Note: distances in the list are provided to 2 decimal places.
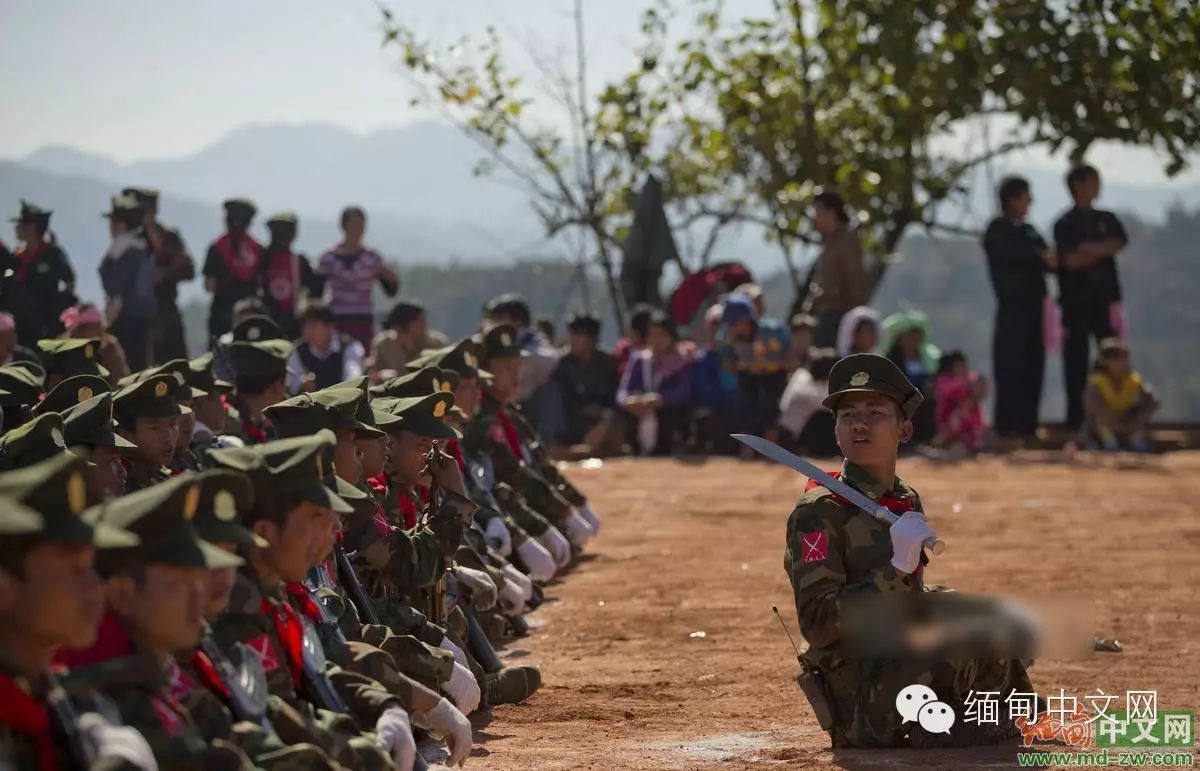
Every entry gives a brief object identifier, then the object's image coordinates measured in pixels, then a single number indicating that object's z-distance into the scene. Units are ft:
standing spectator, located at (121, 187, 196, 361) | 55.93
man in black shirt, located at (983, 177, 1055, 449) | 61.62
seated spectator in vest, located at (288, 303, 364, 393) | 51.21
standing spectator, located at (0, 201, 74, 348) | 49.90
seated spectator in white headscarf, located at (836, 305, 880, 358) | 58.44
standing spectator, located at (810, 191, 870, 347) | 61.93
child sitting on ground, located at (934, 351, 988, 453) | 59.47
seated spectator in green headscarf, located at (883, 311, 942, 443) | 59.88
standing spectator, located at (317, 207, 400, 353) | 59.31
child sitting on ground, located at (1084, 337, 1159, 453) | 59.67
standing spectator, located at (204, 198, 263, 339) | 57.82
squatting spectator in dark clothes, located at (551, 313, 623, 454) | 63.05
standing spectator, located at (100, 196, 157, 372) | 54.70
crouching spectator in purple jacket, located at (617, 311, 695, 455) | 61.67
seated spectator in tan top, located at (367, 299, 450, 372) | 54.60
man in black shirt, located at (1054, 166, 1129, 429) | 61.31
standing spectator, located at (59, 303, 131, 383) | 43.78
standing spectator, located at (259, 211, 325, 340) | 58.18
